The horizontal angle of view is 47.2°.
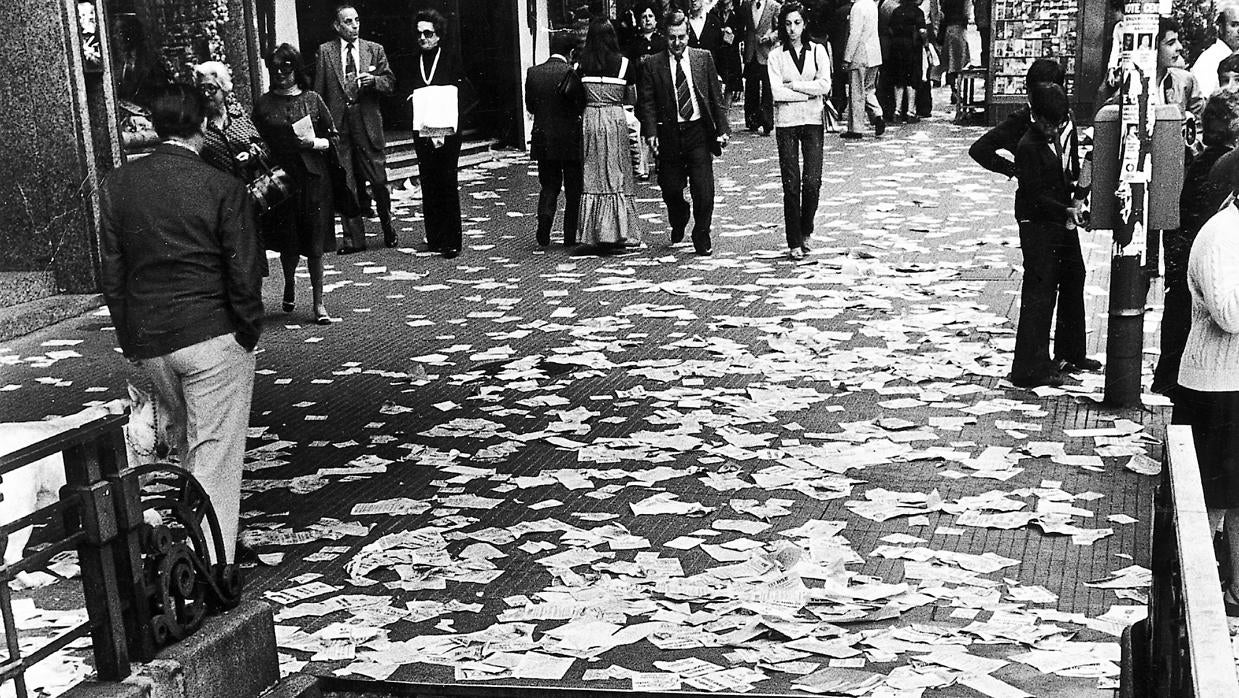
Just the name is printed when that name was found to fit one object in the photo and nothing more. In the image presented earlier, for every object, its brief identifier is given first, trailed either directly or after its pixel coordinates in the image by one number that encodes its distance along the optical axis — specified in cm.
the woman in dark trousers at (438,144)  1321
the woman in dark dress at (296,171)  1087
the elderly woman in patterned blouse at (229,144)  906
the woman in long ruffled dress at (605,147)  1329
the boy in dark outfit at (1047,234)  841
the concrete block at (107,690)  397
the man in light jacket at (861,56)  2177
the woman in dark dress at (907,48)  2248
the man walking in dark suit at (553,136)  1354
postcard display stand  2112
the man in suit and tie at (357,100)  1418
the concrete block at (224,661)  418
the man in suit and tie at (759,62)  2306
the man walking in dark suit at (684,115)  1306
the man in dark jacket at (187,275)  555
